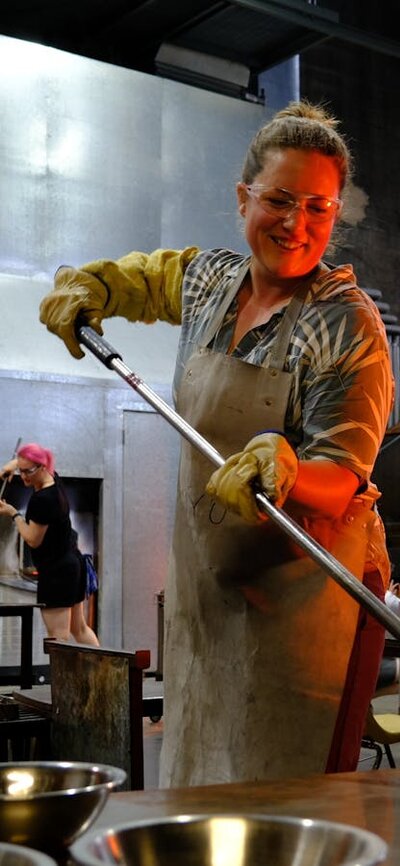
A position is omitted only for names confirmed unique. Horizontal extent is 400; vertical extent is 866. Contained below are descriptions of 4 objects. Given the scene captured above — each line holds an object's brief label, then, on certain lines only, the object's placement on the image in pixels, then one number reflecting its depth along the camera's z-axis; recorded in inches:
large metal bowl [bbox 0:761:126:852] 35.4
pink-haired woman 289.9
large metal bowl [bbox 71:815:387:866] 33.6
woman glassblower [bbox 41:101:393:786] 93.8
